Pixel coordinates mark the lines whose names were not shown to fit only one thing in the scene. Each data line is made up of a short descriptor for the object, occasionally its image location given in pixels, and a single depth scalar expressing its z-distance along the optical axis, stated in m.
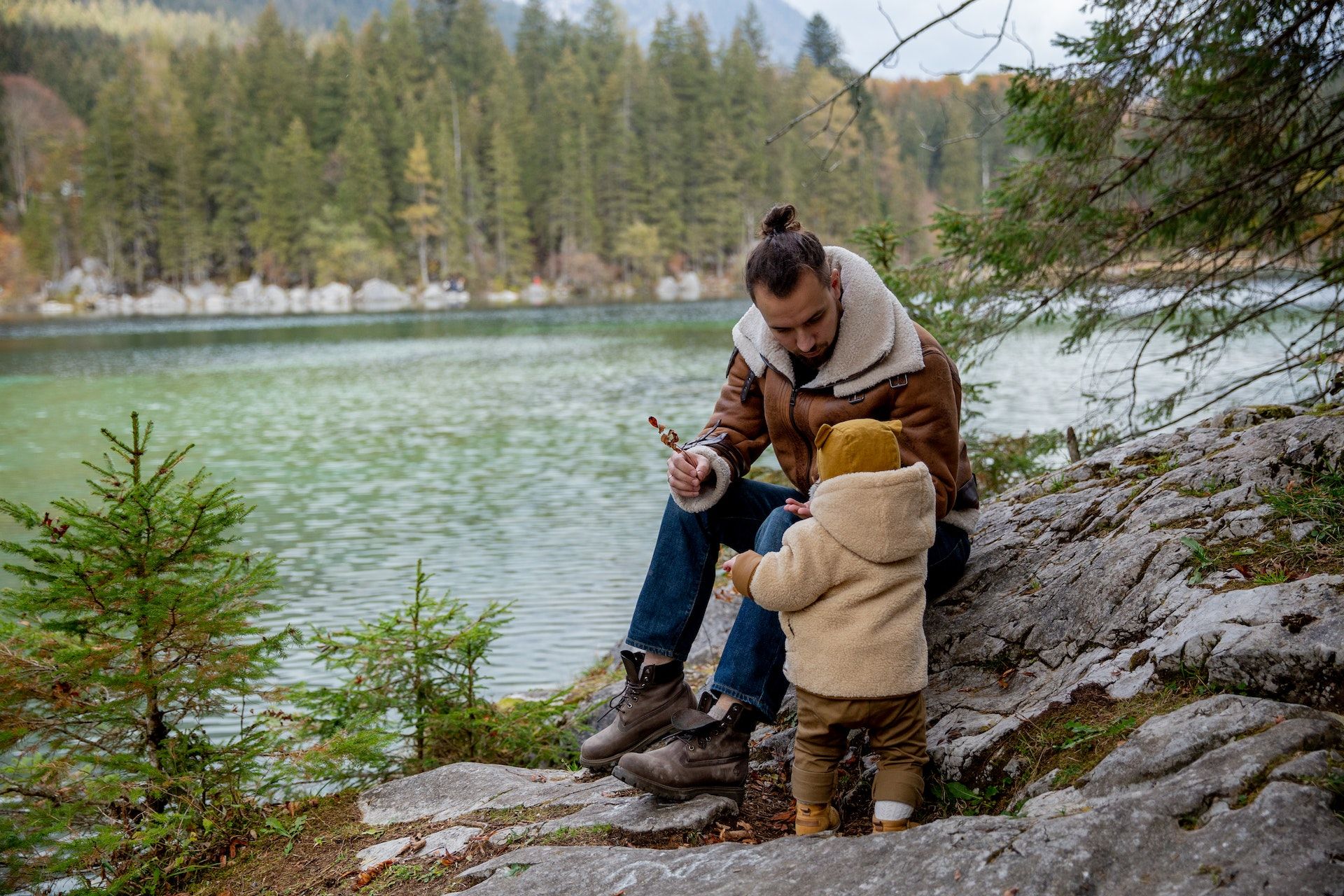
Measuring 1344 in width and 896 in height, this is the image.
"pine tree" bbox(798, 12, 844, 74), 75.50
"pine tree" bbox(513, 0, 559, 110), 83.44
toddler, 2.25
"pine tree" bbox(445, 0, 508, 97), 80.44
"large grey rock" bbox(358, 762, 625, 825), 2.97
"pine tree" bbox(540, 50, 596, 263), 69.69
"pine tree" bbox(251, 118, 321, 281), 64.94
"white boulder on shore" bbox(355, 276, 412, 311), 63.69
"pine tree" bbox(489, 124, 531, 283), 69.69
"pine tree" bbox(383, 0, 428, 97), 75.07
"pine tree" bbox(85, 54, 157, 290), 64.69
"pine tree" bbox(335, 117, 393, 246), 65.19
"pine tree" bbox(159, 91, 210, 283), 65.44
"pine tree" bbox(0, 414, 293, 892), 2.84
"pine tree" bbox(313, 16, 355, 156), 71.06
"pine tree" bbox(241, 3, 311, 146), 70.06
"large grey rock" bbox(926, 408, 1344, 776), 2.10
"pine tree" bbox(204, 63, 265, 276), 66.94
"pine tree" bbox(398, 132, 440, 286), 65.44
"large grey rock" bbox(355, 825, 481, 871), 2.71
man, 2.58
